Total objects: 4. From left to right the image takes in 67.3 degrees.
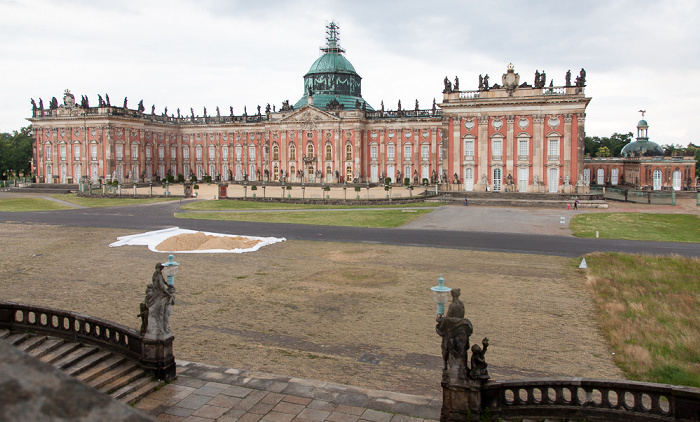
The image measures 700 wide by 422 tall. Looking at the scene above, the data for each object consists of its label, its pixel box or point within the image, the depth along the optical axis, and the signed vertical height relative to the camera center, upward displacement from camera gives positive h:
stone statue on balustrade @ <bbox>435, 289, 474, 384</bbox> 10.29 -3.15
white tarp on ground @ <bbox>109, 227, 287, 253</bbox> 30.25 -3.47
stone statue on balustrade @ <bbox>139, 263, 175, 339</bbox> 12.69 -2.97
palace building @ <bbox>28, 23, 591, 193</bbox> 63.53 +6.98
